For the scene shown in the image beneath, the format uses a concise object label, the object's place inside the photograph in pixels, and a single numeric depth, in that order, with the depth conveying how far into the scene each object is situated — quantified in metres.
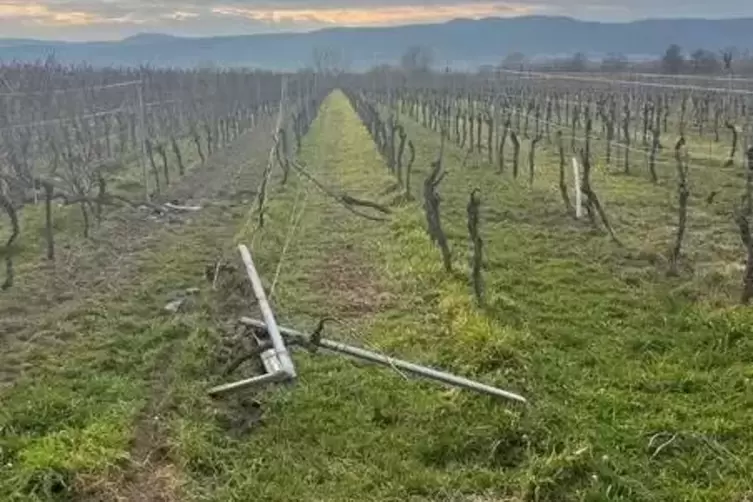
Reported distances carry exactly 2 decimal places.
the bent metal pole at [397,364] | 7.58
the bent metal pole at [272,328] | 8.00
